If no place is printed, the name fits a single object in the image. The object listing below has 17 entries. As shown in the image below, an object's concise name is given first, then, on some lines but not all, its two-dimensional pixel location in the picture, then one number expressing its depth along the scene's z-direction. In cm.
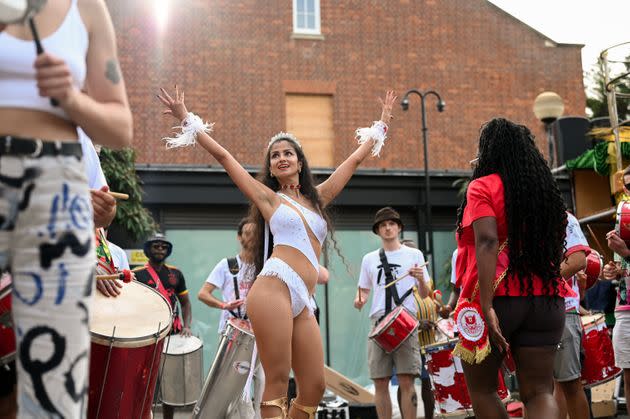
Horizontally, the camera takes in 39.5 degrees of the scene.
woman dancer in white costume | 524
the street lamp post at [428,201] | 1739
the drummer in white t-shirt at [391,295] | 923
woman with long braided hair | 476
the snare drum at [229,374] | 719
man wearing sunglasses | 1041
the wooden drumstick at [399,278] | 947
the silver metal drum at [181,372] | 936
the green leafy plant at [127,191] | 1579
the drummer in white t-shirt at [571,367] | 698
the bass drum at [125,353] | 397
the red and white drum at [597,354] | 775
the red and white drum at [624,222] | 662
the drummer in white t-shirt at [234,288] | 845
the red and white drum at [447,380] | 830
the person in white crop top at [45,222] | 230
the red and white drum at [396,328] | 910
